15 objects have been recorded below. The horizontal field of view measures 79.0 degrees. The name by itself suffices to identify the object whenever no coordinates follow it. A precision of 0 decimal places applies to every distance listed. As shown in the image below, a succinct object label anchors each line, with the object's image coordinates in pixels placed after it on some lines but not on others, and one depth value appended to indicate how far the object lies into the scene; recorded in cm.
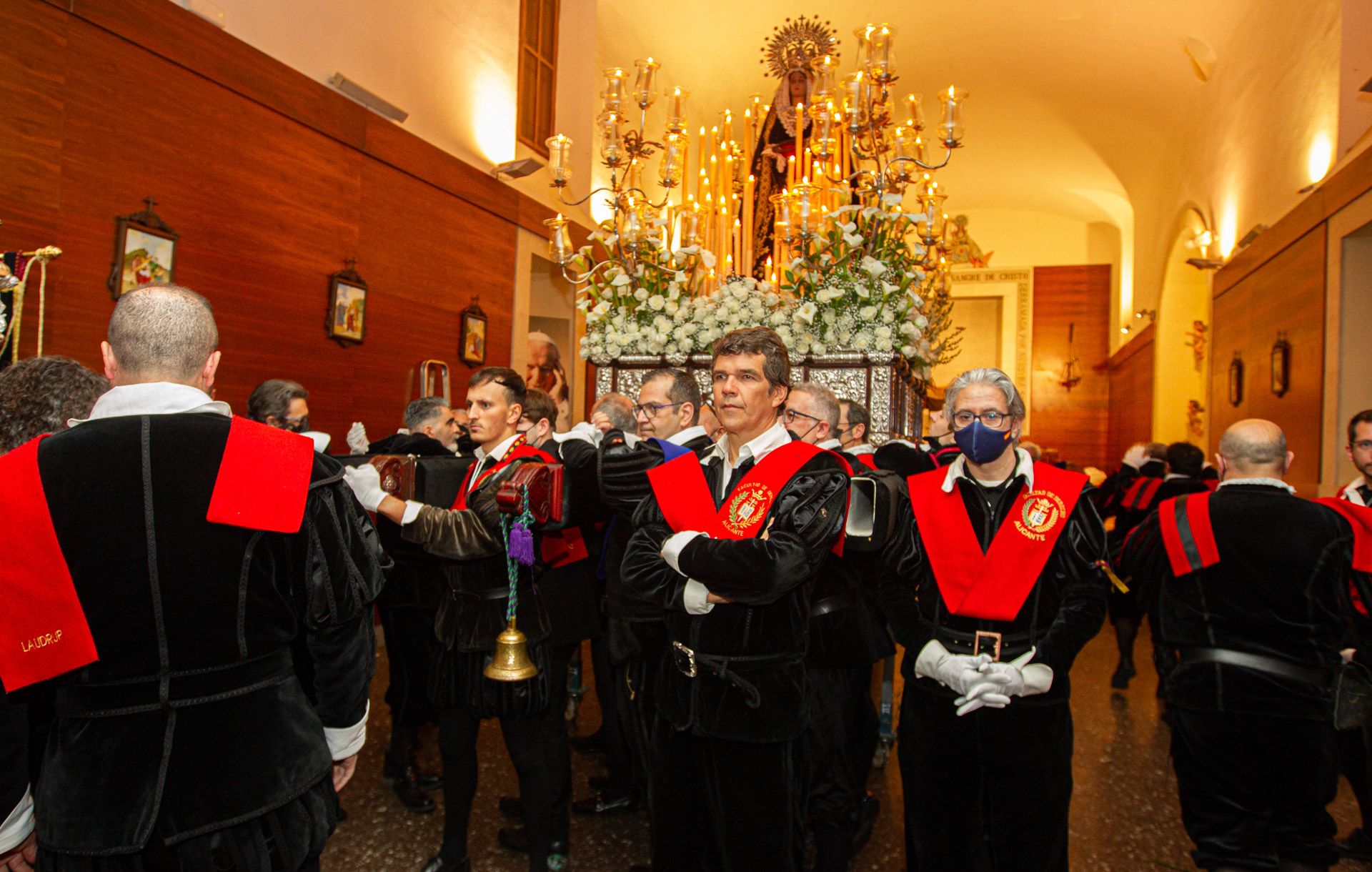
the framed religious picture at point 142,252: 467
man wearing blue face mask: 217
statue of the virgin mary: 801
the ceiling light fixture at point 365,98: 622
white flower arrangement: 451
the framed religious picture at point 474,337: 787
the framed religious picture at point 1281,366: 747
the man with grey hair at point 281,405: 428
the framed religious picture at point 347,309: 631
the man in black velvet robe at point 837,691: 283
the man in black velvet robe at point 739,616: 201
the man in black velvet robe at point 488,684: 269
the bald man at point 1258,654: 259
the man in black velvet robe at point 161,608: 151
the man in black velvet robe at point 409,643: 359
